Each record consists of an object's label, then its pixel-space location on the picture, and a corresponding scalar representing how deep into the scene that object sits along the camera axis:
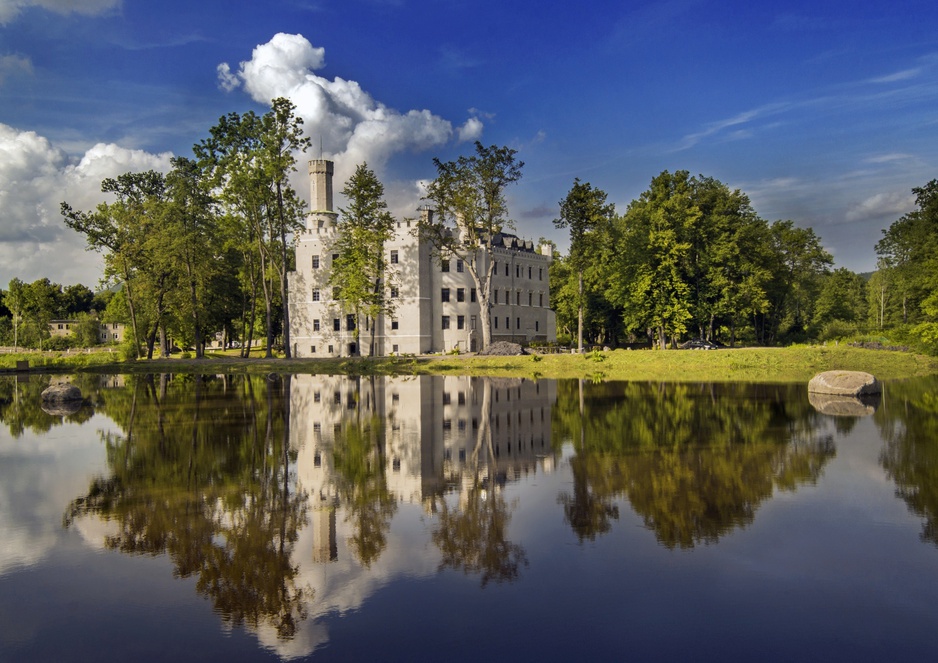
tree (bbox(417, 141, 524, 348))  55.78
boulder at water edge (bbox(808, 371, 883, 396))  30.39
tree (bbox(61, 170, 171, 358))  59.31
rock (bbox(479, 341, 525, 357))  56.14
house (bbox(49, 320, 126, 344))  122.08
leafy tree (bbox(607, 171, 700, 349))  58.25
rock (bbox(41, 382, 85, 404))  31.34
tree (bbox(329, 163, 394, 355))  58.91
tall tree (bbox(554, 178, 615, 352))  59.00
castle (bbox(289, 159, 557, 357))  64.25
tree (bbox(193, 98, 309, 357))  54.75
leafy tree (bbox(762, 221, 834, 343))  69.25
